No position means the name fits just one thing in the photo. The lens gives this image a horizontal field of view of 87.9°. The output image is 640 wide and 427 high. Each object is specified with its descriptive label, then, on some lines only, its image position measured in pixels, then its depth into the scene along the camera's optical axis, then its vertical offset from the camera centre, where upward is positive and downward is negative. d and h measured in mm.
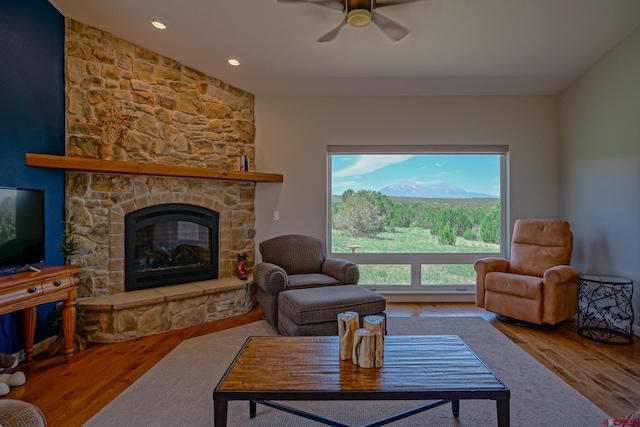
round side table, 3104 -926
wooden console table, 2215 -563
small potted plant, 2775 -814
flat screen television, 2380 -81
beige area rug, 1883 -1156
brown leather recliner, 3223 -632
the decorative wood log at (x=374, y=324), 1651 -540
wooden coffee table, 1433 -749
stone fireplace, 3195 +226
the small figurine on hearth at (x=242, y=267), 4059 -627
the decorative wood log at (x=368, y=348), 1628 -648
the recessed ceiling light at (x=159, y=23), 3046 +1802
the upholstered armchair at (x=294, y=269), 3256 -562
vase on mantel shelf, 3109 +611
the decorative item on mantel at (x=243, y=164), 4191 +666
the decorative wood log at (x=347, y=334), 1716 -606
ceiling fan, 2416 +1540
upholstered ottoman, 2748 -772
